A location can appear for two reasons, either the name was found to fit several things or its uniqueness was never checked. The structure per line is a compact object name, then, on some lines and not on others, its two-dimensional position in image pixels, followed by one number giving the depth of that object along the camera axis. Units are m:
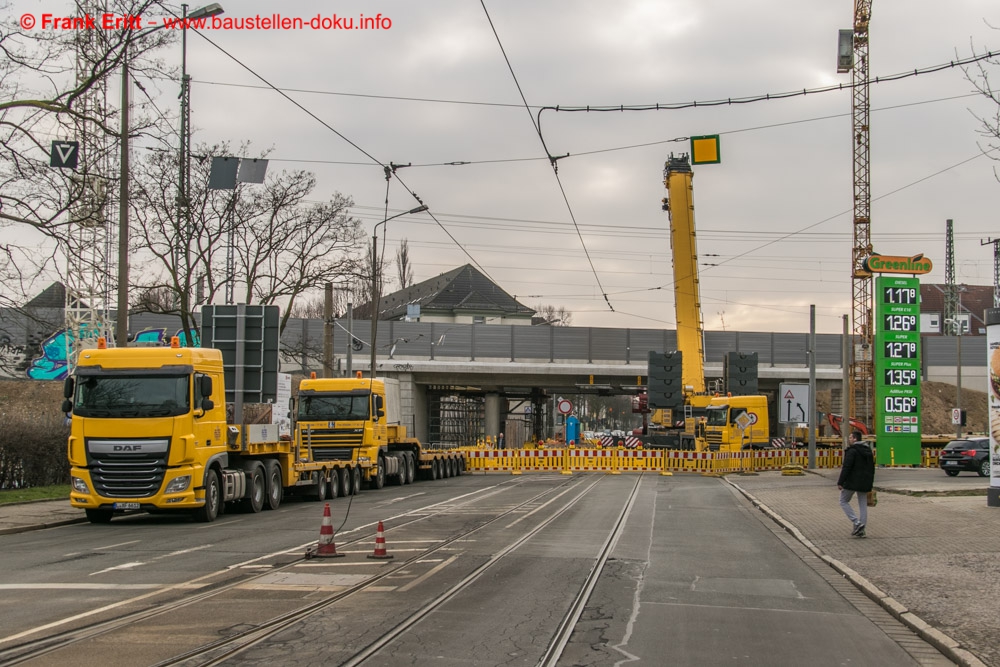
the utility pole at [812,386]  39.09
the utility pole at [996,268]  69.97
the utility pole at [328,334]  36.00
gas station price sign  36.78
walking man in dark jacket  15.48
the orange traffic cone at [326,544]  12.75
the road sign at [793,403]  42.66
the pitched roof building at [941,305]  104.62
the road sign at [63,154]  20.94
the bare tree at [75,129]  21.11
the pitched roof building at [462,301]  96.88
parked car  35.75
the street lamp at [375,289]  35.22
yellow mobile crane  41.19
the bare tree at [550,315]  110.01
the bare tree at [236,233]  31.06
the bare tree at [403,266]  90.38
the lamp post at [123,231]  20.64
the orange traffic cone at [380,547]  12.79
